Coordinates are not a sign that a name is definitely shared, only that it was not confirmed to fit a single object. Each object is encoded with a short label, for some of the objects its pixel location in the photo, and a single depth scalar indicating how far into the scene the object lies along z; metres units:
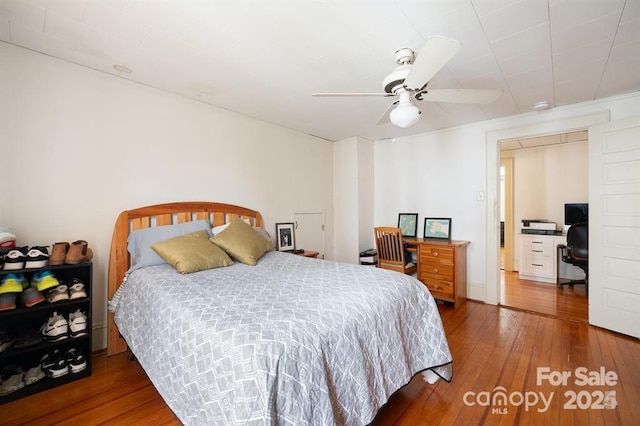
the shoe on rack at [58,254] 1.88
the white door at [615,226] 2.57
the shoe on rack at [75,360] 1.94
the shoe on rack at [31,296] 1.76
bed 1.02
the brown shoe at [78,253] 1.93
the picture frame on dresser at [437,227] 3.89
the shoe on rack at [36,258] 1.77
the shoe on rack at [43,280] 1.83
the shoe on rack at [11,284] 1.68
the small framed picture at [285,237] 3.64
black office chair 3.76
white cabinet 4.42
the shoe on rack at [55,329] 1.87
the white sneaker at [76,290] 1.93
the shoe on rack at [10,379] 1.72
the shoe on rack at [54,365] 1.86
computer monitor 4.23
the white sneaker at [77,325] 1.94
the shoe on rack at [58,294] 1.85
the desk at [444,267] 3.37
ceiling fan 1.34
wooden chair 3.49
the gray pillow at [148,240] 2.21
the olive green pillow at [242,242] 2.45
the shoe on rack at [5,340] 1.73
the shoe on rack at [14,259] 1.70
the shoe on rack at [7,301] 1.66
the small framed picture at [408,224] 4.16
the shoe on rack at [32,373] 1.80
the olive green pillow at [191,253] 2.09
